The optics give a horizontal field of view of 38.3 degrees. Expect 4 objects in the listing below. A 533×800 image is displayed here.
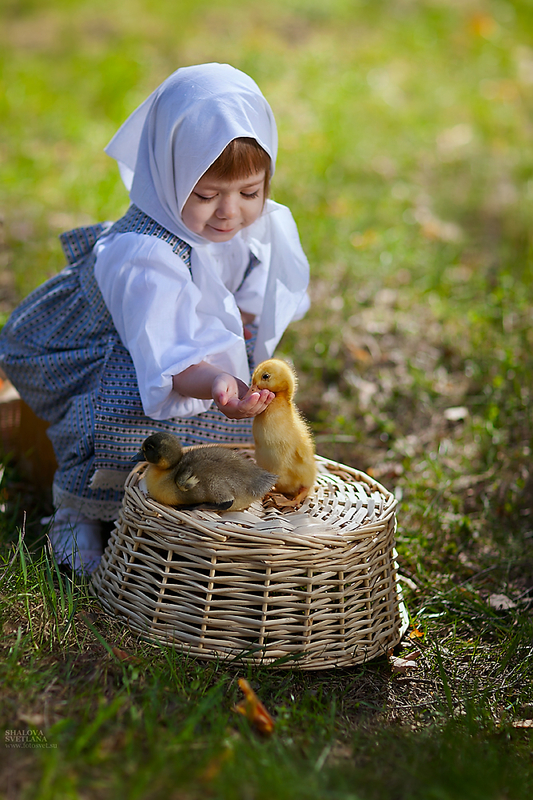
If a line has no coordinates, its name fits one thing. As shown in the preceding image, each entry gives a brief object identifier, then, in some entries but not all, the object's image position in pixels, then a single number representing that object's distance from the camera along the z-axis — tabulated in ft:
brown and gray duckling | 7.89
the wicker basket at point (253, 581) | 7.49
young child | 8.78
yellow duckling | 8.35
